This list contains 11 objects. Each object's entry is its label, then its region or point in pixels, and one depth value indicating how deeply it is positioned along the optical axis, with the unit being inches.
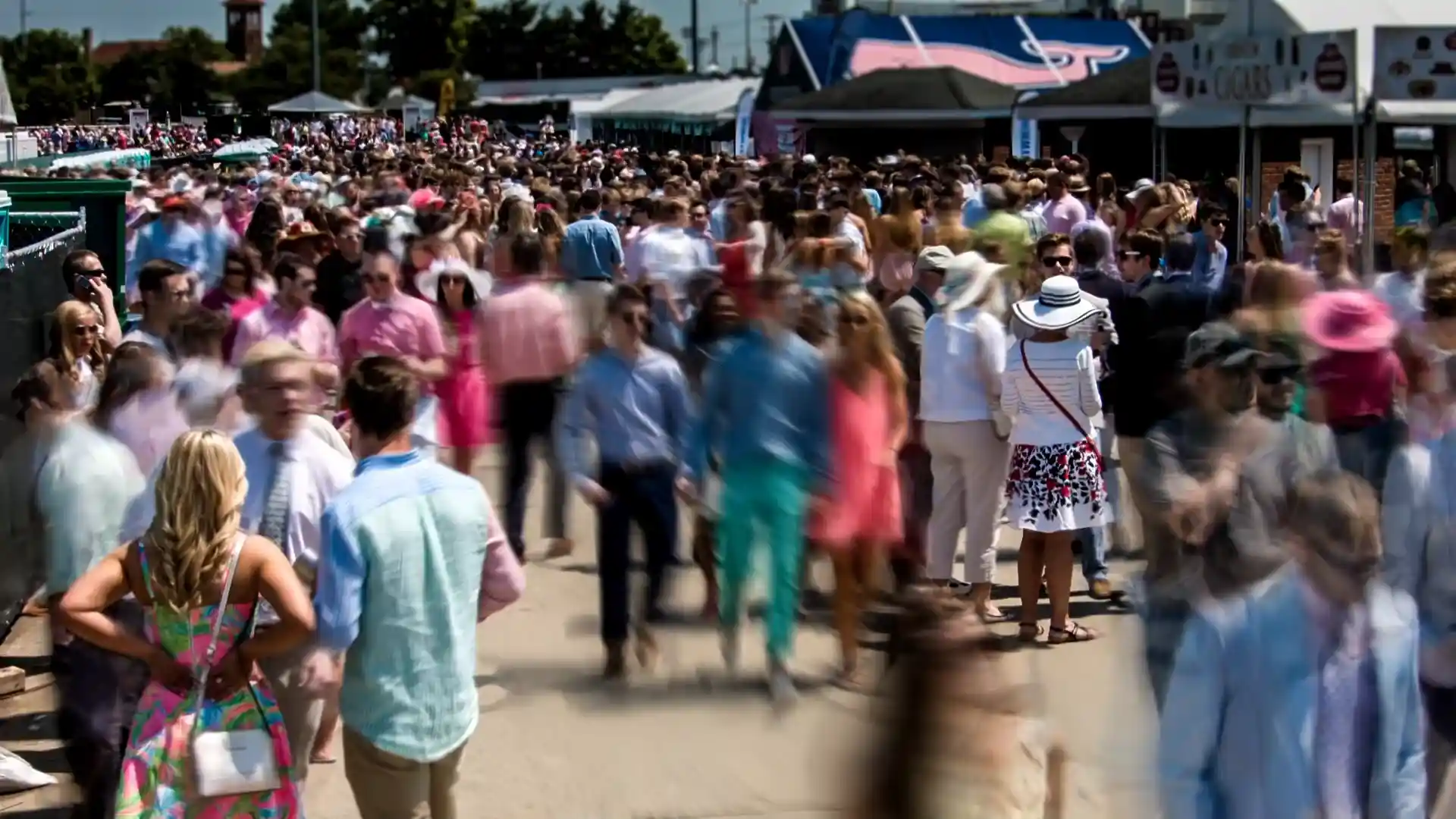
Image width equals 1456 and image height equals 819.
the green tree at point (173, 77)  4729.3
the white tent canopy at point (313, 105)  2837.1
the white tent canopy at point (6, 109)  721.6
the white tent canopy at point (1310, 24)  775.7
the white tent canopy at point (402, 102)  3167.8
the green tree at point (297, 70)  4441.4
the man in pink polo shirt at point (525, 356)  408.5
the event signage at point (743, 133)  1478.8
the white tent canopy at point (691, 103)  1770.4
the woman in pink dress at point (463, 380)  398.0
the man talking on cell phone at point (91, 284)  421.4
